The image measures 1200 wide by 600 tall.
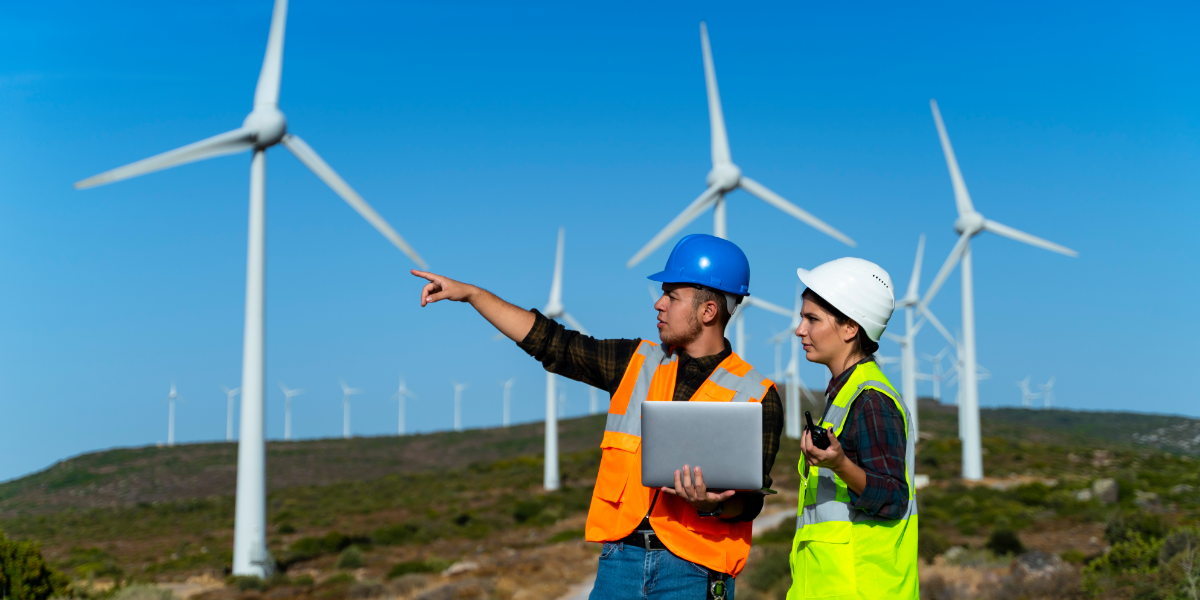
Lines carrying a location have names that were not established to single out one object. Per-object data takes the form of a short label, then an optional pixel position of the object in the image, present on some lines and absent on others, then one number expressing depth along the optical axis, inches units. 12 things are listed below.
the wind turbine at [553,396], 1980.8
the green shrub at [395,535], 1288.1
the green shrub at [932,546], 807.1
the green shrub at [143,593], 668.2
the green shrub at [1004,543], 821.9
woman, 139.3
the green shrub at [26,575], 543.2
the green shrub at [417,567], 898.8
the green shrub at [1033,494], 1332.4
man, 155.9
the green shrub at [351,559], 1008.9
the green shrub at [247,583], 819.8
